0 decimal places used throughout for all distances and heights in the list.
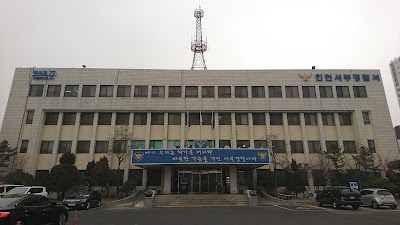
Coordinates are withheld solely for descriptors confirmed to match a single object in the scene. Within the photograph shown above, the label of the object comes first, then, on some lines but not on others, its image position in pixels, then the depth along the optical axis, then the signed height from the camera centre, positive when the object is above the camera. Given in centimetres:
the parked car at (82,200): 2205 -143
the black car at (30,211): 896 -104
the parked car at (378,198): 2152 -118
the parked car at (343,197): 2097 -103
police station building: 3653 +992
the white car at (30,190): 1936 -52
